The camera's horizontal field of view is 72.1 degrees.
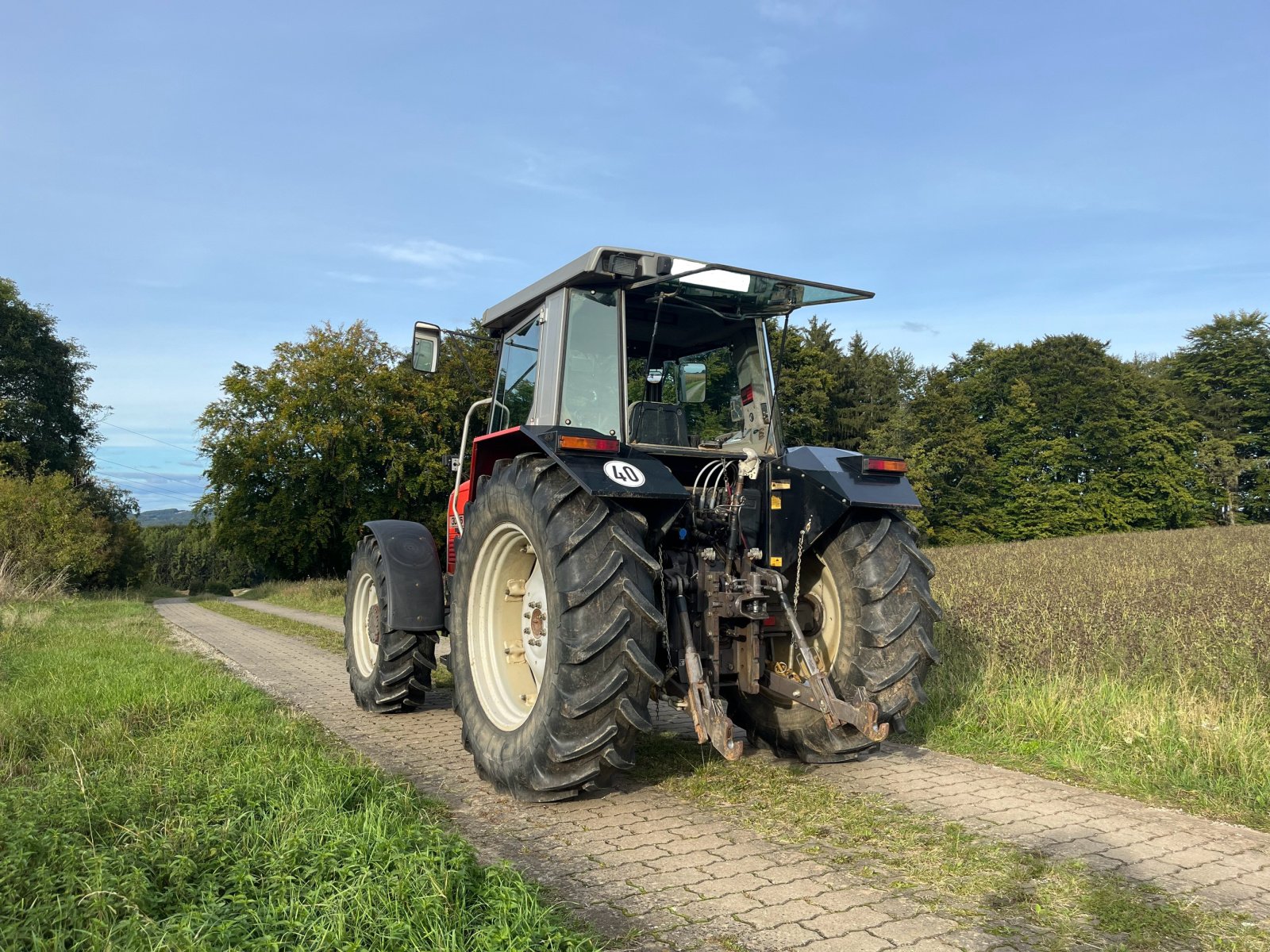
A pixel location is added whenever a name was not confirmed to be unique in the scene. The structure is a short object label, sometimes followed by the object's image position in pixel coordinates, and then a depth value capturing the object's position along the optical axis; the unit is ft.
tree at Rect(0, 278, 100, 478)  110.73
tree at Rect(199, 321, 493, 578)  91.45
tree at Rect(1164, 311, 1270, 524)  139.03
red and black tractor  12.52
